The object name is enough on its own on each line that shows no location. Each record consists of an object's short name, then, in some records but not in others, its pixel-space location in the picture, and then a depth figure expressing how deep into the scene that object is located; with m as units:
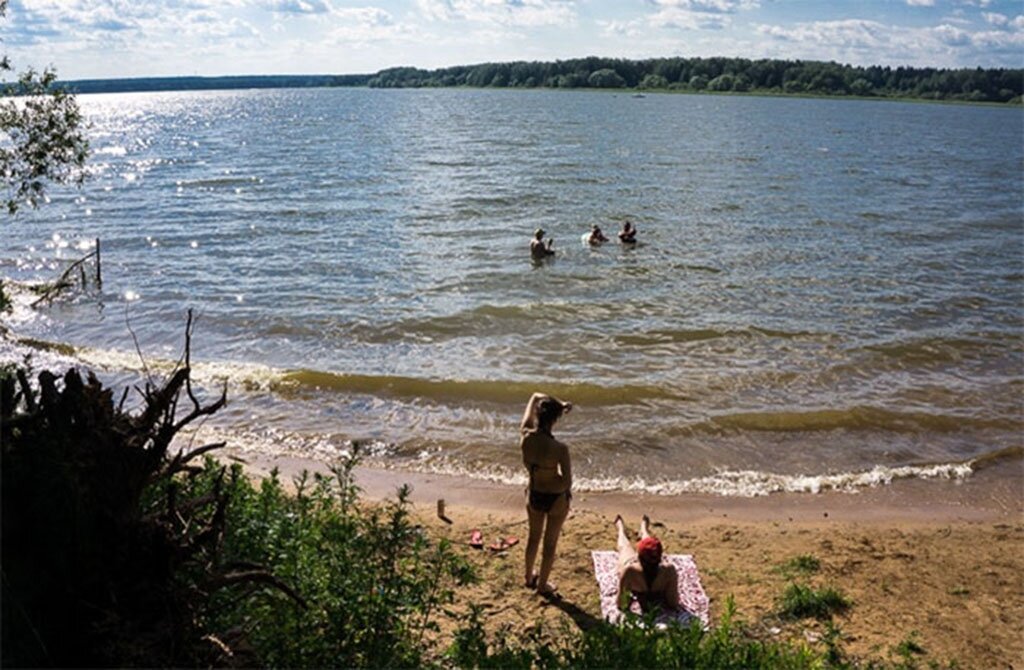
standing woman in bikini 8.35
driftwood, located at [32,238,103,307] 21.83
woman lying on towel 8.61
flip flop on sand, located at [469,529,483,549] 10.20
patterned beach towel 8.62
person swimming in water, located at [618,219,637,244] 27.91
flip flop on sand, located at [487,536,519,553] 10.11
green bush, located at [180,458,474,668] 4.80
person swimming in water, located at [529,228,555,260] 25.91
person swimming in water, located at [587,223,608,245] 27.92
